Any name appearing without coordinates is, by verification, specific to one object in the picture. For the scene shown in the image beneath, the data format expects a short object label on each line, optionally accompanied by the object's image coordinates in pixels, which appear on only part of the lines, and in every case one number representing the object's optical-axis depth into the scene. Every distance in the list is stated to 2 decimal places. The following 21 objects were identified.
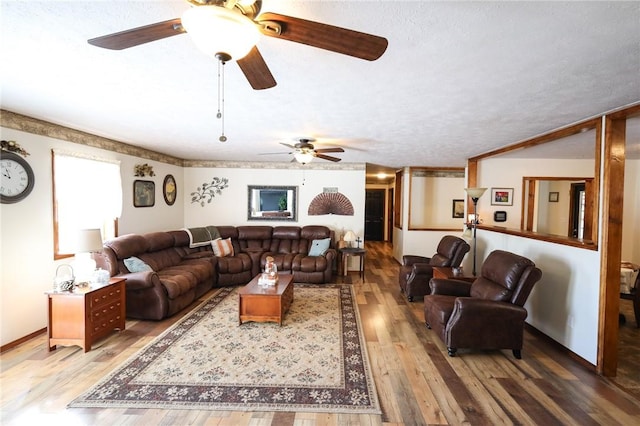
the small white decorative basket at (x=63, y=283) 2.85
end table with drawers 2.79
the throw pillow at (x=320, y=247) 5.60
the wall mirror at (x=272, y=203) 6.26
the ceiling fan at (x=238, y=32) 1.02
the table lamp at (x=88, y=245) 2.93
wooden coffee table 3.40
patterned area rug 2.16
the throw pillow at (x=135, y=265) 3.78
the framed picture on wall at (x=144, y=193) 4.73
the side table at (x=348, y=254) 5.54
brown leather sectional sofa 3.59
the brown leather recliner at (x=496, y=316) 2.78
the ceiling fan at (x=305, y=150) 3.79
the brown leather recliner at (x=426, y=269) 4.38
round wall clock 2.83
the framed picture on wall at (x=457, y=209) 6.88
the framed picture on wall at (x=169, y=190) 5.54
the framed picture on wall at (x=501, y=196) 5.29
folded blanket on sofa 5.19
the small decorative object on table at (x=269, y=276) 3.72
